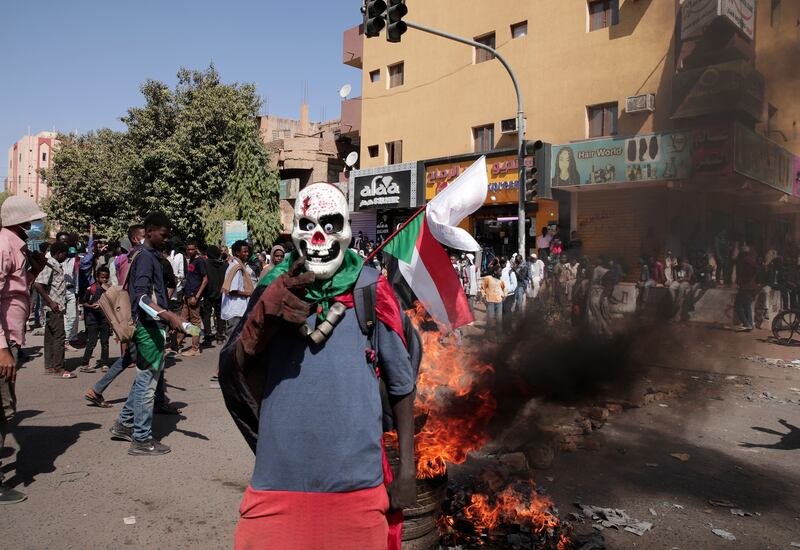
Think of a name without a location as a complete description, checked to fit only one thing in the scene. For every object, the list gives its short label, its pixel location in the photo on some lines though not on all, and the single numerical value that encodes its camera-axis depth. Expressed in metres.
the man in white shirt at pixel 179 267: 11.36
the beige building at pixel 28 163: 97.06
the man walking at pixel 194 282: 10.12
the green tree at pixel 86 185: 30.36
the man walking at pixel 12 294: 3.79
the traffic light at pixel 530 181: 12.67
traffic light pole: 11.94
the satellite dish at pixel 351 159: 26.45
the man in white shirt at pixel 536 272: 14.55
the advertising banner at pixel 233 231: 20.22
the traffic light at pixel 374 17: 10.43
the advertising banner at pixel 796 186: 7.47
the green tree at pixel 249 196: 25.56
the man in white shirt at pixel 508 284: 12.98
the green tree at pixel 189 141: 25.27
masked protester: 1.93
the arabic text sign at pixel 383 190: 23.69
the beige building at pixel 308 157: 34.47
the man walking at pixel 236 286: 7.94
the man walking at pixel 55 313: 7.80
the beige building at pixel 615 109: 5.89
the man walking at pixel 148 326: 4.87
